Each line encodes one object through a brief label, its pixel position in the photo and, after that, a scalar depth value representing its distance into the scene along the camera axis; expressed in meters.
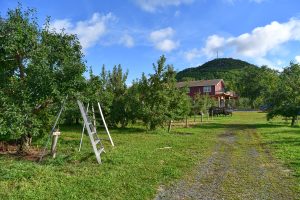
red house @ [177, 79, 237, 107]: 41.20
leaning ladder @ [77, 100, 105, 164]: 5.50
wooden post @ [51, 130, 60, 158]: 5.91
